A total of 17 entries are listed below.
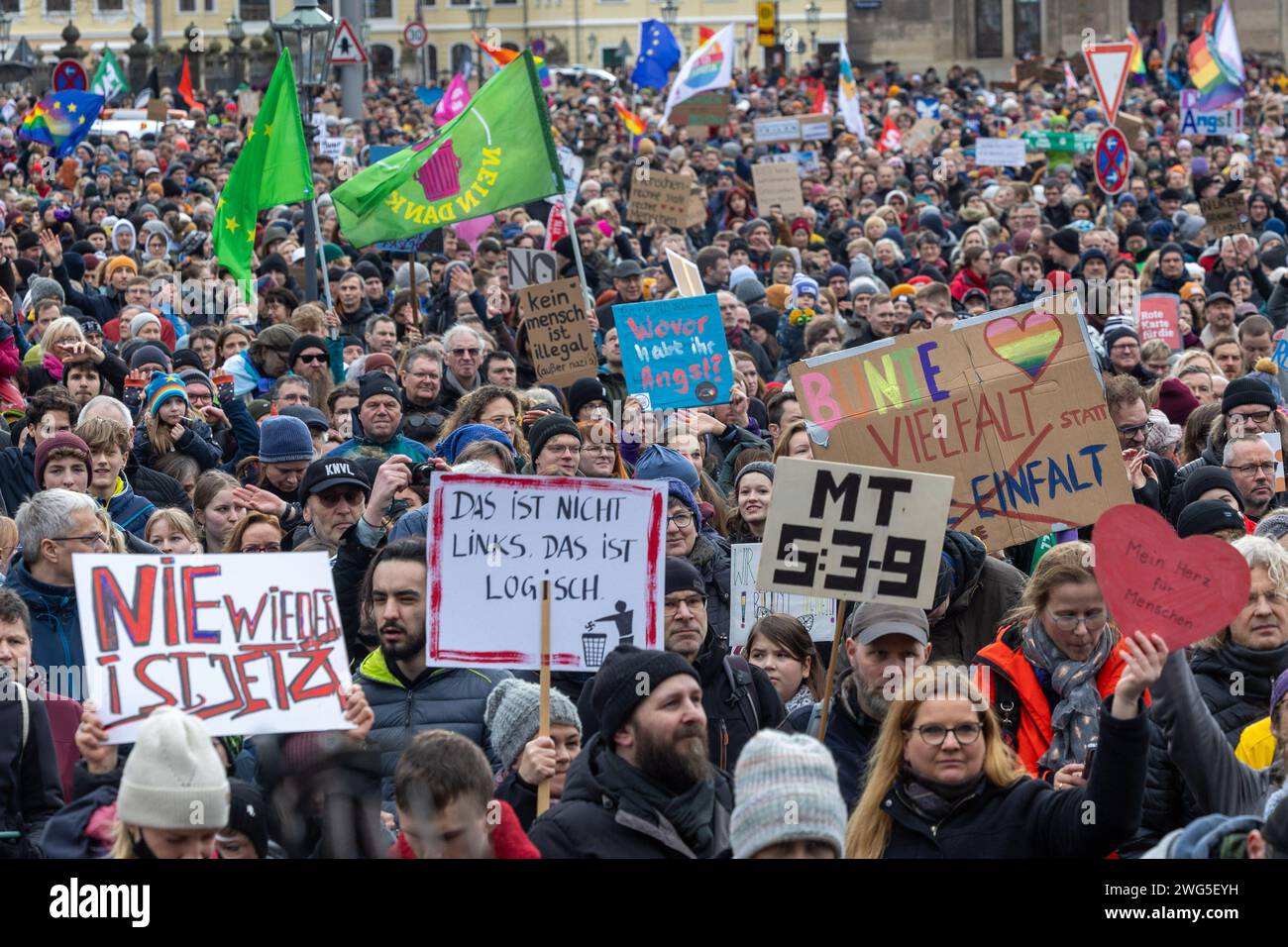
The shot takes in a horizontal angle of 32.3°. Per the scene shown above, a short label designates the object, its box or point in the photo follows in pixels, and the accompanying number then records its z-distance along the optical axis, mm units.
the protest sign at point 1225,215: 16984
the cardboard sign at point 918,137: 27656
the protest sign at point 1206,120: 25047
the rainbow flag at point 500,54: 22238
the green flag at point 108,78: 26203
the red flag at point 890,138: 27938
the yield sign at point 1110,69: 18422
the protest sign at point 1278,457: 7902
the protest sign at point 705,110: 26938
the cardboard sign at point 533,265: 14781
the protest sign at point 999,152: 24578
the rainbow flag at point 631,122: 26469
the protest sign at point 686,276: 12797
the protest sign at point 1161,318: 12875
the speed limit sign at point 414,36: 51156
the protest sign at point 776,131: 25797
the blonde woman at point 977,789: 4309
